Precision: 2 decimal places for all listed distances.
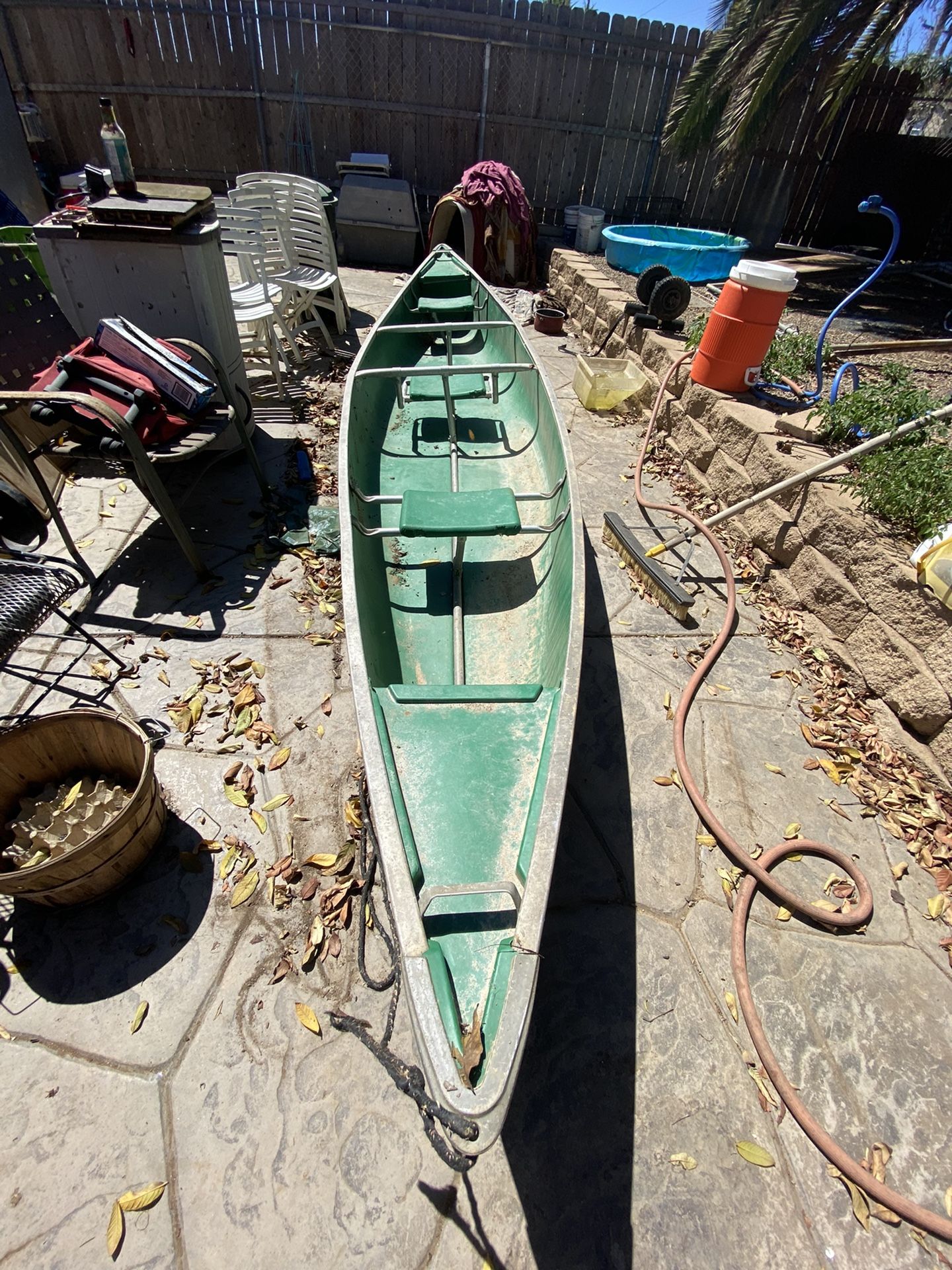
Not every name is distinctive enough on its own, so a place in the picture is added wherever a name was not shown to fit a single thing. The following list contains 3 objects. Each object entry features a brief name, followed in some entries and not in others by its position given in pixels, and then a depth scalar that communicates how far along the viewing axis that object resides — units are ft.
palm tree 20.95
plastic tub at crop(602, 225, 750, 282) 27.48
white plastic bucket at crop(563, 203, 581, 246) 34.22
